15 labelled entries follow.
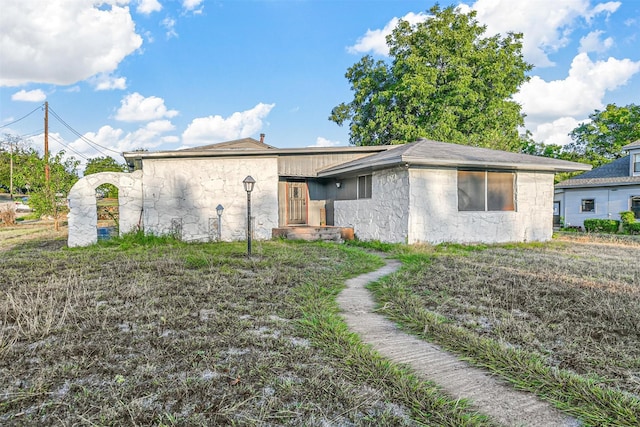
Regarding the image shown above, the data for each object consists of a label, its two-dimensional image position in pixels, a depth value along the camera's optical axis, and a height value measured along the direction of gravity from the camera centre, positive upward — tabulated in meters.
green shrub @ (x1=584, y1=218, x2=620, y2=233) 16.06 -0.72
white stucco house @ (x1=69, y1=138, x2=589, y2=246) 9.12 +0.61
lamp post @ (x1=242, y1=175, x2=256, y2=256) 7.59 +0.70
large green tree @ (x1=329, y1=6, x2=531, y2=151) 18.58 +7.24
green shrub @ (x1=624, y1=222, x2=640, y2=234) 15.24 -0.82
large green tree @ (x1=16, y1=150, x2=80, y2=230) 13.77 +1.37
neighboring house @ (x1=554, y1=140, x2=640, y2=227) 16.52 +0.98
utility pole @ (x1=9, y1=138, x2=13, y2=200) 38.22 +7.36
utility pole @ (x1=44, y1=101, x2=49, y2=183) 18.35 +5.05
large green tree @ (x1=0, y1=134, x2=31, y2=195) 41.22 +8.21
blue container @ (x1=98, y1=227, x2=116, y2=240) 10.16 -0.49
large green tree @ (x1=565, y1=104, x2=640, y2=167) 23.38 +5.62
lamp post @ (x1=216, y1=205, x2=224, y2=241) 10.49 -0.07
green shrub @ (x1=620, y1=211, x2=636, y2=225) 15.73 -0.33
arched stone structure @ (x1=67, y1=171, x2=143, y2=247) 9.48 +0.35
